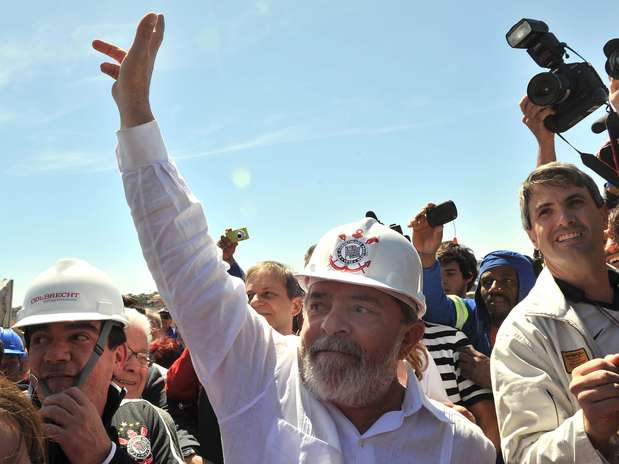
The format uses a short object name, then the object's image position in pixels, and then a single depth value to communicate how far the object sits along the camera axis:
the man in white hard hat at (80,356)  2.03
